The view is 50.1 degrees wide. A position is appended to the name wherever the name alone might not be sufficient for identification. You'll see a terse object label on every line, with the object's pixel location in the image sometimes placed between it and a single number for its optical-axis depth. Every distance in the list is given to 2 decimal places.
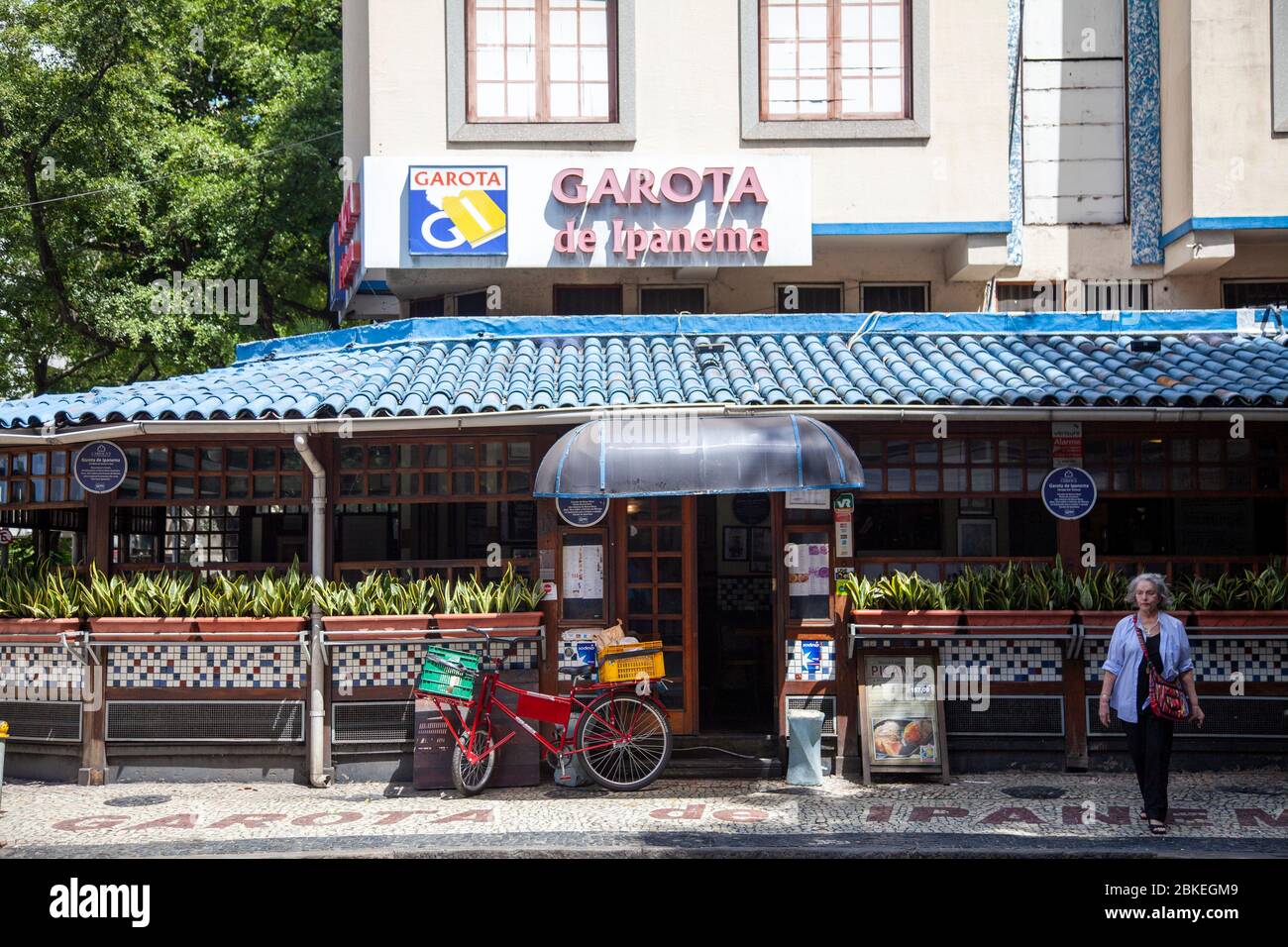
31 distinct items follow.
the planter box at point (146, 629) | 12.87
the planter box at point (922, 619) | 12.84
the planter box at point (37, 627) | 13.02
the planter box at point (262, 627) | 12.80
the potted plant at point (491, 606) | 12.76
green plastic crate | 12.09
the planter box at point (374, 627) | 12.75
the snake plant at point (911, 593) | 12.88
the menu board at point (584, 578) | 13.38
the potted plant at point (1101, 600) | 12.79
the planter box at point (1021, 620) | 12.80
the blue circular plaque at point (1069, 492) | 13.23
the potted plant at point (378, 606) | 12.76
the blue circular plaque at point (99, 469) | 13.27
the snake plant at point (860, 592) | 12.91
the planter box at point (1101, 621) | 12.77
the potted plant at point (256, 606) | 12.82
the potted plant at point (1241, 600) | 12.74
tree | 21.66
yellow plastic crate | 12.41
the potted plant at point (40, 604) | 13.09
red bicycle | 12.17
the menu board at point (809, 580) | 13.26
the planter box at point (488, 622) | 12.74
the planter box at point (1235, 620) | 12.71
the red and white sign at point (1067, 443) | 13.41
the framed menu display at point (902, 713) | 12.66
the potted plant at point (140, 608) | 12.90
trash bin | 12.66
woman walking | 10.41
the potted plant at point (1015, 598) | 12.82
